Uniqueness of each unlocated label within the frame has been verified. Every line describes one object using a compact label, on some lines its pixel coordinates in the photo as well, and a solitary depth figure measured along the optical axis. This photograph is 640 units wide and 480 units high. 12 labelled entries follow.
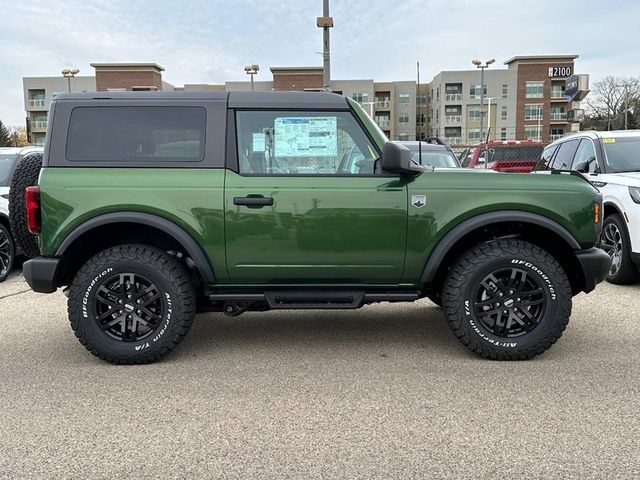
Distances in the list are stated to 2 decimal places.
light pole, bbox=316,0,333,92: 11.85
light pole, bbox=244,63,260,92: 32.34
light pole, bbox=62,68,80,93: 39.72
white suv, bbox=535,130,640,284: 6.18
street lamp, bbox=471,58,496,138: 41.97
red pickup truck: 13.77
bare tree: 76.76
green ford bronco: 3.89
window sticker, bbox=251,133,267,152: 4.04
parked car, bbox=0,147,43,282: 7.19
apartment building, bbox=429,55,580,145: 74.38
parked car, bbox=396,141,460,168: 10.15
